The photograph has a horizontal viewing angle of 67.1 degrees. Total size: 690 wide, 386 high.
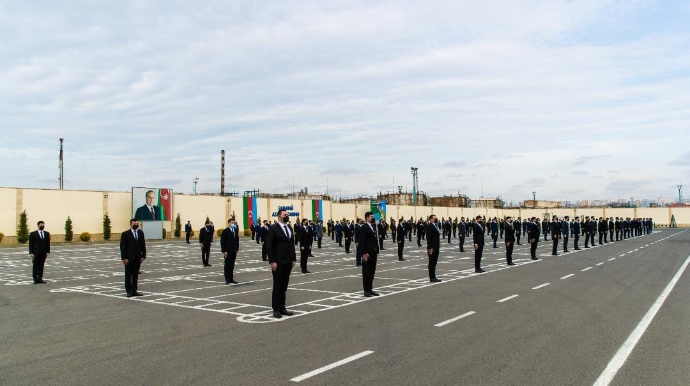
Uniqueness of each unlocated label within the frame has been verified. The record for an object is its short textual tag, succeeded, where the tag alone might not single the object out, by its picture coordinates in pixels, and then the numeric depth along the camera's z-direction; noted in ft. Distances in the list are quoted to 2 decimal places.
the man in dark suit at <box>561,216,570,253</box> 90.12
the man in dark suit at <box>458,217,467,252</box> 95.86
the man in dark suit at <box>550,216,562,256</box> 82.65
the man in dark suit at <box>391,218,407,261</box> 76.71
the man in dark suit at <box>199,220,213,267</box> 67.46
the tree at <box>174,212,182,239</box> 171.42
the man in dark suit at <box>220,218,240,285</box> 48.29
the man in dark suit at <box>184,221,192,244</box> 140.13
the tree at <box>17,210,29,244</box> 135.03
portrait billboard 162.57
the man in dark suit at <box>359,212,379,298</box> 38.93
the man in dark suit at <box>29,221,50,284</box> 50.55
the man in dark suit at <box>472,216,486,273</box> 57.16
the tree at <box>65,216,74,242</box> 144.59
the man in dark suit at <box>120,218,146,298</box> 40.45
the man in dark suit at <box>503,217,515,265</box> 66.03
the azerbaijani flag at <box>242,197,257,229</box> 200.79
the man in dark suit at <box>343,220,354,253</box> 93.04
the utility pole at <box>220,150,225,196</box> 242.99
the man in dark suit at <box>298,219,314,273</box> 59.11
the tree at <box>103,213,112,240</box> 154.40
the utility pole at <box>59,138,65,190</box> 200.85
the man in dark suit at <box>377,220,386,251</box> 97.81
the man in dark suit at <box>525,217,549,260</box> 73.51
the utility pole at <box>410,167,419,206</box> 289.29
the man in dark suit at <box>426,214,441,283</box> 48.19
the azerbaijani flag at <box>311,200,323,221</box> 229.66
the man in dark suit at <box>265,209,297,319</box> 30.78
